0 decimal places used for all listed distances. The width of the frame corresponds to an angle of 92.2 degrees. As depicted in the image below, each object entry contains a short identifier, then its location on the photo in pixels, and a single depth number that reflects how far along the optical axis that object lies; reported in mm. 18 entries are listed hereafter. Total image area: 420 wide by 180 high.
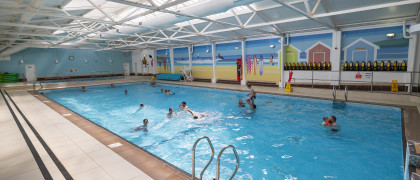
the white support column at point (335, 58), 11133
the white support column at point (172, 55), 22545
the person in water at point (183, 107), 9359
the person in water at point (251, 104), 9416
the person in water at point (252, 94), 9289
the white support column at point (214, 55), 17594
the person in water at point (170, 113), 8820
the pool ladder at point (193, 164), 2811
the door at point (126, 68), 29250
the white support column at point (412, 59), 9219
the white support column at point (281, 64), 13277
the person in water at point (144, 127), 7156
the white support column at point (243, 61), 15445
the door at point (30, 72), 21894
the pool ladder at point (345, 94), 9218
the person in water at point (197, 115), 8266
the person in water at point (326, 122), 6825
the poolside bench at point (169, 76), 20406
